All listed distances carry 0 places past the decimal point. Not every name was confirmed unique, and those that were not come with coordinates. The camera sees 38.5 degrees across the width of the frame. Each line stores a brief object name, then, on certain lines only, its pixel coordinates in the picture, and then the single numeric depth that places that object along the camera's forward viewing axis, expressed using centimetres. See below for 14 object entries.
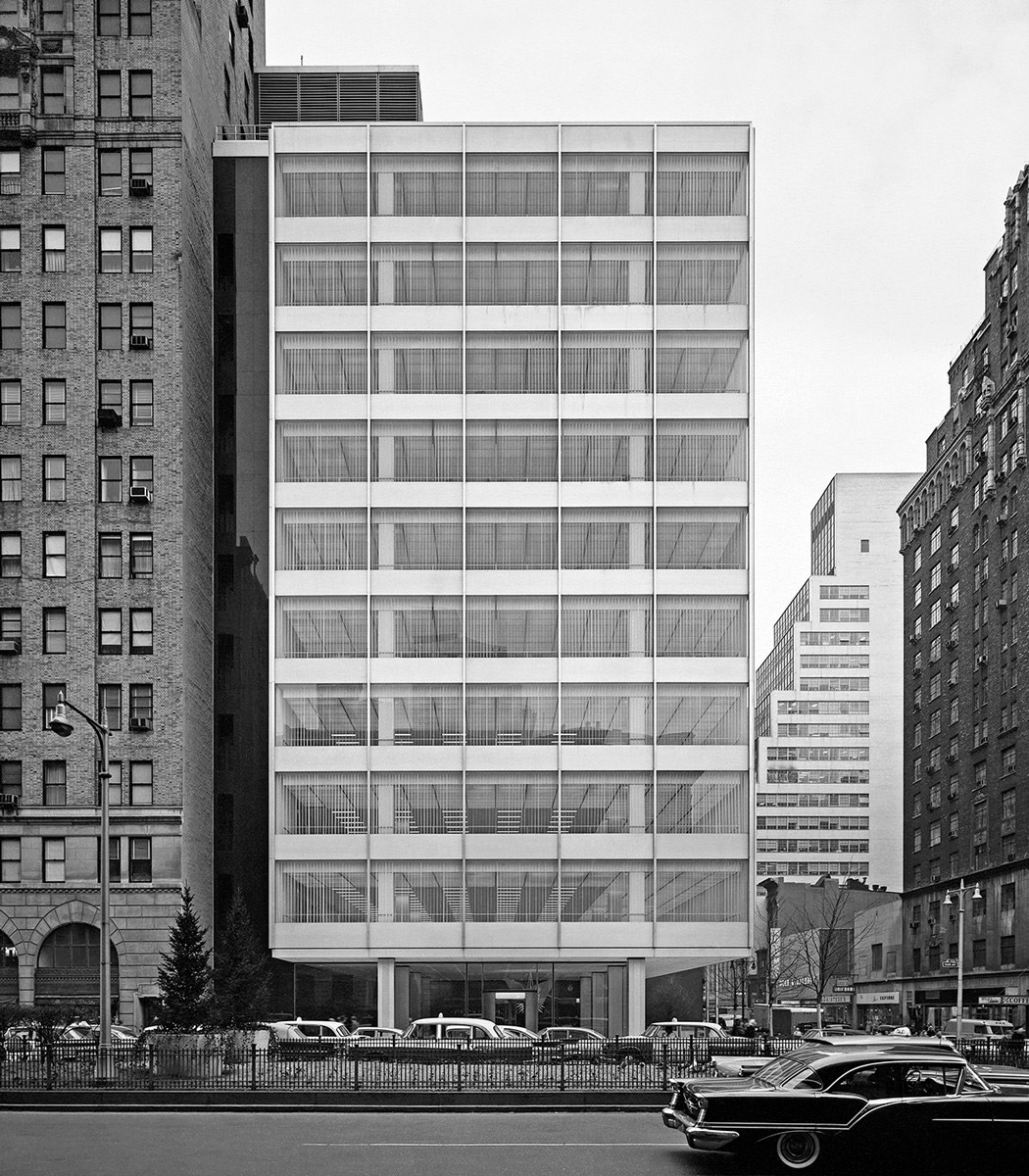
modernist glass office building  6091
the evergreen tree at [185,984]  3719
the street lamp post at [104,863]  3488
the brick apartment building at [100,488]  5850
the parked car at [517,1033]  4126
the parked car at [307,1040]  3228
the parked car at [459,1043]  3344
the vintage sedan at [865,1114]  1938
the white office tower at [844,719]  15375
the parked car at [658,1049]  3262
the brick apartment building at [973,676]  8262
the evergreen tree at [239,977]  4288
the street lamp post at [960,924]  6600
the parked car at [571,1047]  3313
